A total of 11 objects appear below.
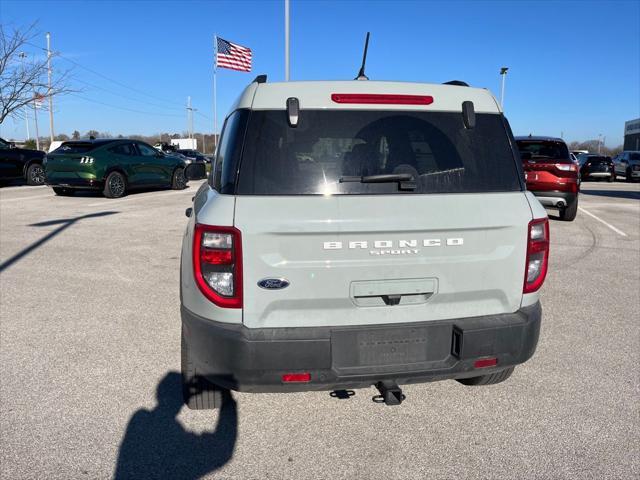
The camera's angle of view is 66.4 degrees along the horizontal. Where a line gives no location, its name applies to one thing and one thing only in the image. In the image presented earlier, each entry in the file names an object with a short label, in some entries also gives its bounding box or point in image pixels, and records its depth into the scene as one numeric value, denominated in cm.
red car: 1023
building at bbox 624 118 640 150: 6438
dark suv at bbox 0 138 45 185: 1675
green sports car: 1340
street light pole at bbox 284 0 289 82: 1746
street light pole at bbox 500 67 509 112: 3688
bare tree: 2204
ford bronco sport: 233
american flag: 2348
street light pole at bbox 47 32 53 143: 3784
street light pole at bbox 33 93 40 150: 2292
